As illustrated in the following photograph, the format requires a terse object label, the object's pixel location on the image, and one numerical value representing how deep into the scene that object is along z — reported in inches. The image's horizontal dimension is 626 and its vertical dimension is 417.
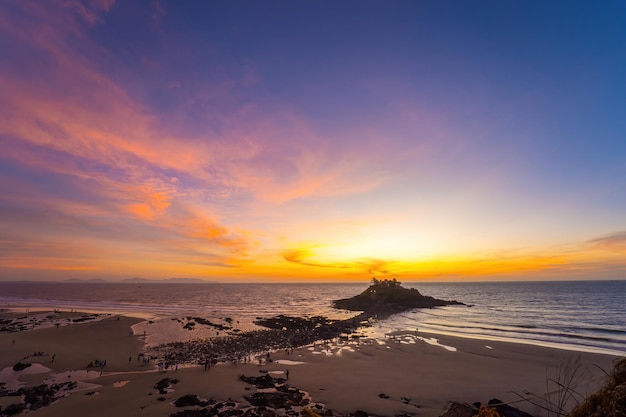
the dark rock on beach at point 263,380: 969.6
